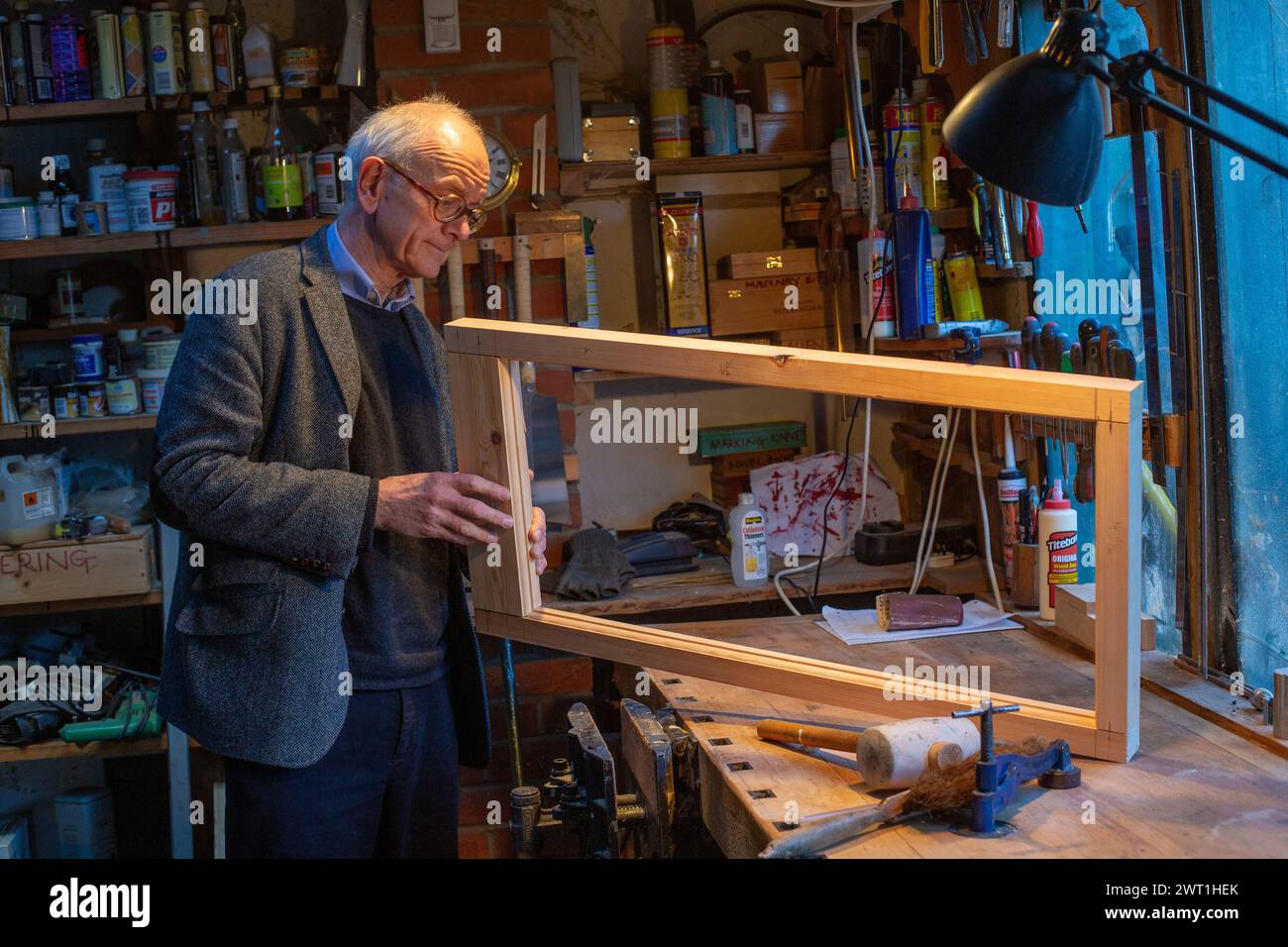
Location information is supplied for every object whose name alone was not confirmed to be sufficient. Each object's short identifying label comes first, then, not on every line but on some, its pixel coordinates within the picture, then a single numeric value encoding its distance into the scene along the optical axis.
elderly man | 1.58
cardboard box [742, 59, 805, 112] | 3.07
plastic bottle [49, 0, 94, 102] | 2.88
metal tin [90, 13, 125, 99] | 2.88
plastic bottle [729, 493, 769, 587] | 2.74
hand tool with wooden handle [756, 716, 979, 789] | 1.39
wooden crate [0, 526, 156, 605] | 2.80
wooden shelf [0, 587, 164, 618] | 2.85
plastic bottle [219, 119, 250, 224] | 2.90
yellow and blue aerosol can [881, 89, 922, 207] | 2.84
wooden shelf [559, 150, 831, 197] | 2.92
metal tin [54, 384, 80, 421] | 2.89
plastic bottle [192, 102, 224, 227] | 2.93
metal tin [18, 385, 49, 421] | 2.88
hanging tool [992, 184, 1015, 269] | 2.59
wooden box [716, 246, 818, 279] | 3.08
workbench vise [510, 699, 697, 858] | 1.65
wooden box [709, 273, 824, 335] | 3.06
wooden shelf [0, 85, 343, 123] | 2.87
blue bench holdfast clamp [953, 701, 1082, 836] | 1.32
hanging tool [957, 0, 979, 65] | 2.14
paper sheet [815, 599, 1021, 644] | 2.06
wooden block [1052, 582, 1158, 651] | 1.89
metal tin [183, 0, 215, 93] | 2.90
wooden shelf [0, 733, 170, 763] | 2.80
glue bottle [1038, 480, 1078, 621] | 2.06
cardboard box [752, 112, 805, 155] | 3.08
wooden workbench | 1.29
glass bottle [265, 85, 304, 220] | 2.88
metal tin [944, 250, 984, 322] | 2.77
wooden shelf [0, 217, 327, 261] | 2.86
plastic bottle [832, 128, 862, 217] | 2.91
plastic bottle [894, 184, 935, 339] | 2.70
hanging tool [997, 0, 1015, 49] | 2.02
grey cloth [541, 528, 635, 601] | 2.67
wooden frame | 1.47
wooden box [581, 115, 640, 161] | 2.97
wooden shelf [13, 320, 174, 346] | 2.99
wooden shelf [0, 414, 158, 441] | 2.86
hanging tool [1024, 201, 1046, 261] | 2.57
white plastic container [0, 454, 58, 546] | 2.79
